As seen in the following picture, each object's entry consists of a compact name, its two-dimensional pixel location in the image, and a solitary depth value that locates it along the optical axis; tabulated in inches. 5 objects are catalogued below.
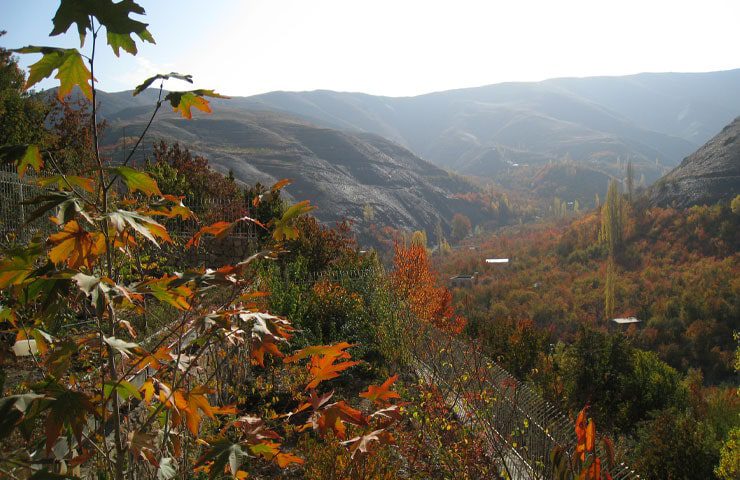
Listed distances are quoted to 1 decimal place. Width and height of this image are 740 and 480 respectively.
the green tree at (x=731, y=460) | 185.8
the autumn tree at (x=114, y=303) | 47.4
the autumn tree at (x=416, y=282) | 381.0
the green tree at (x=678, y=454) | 212.5
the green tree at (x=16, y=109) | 553.0
